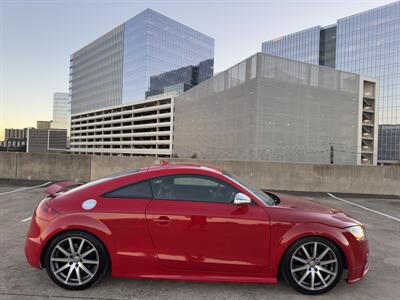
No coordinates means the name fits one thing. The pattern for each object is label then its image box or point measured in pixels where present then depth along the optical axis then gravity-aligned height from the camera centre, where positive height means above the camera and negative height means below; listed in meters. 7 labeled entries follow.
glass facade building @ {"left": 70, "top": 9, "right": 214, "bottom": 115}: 97.44 +32.00
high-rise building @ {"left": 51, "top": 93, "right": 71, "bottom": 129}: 188.75 +23.89
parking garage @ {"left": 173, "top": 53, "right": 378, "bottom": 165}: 44.06 +6.61
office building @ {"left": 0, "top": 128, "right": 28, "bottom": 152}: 162.57 +1.36
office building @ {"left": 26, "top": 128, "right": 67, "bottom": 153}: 148.38 +3.32
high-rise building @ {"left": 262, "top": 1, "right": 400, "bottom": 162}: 85.94 +33.25
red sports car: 3.25 -0.93
